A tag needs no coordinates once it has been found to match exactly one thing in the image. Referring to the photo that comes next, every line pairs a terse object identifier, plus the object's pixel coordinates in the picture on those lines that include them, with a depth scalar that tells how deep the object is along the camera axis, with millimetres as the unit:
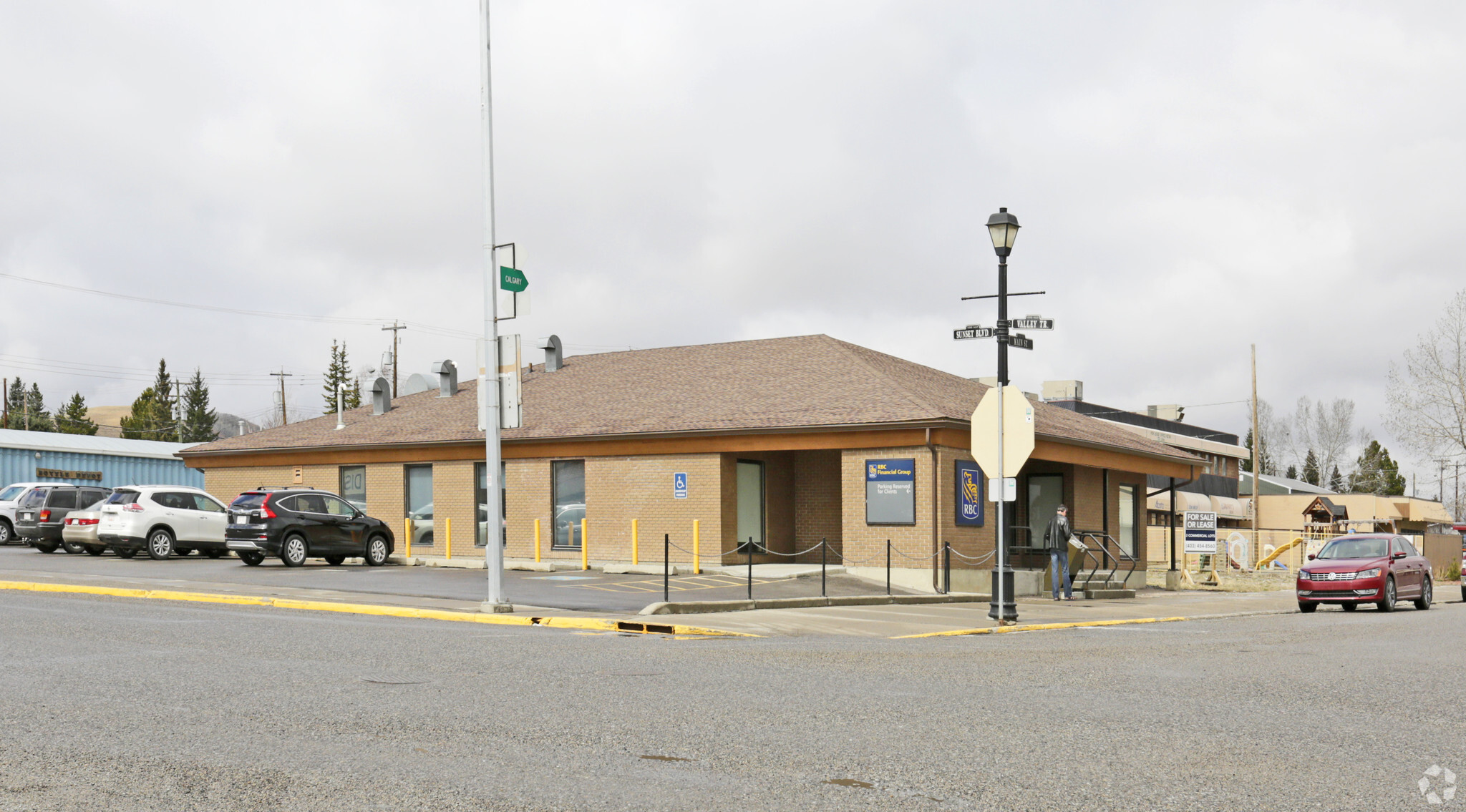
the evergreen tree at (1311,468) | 120438
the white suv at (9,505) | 35162
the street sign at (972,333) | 18797
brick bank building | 25328
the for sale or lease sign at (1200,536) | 32938
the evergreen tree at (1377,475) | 107188
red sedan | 22766
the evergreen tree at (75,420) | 96812
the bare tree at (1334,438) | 118562
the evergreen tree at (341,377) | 104500
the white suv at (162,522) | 27719
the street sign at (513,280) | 17172
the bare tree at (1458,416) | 50531
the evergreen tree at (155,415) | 98938
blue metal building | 44469
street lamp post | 18344
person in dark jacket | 23875
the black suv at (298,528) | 25250
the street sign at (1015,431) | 18859
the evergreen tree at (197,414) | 105375
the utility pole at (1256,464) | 51094
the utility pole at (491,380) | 16766
